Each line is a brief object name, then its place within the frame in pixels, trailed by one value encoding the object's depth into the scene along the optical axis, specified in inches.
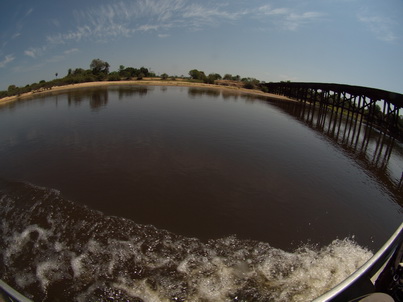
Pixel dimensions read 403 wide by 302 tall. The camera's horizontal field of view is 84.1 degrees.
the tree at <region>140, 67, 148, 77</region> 3209.4
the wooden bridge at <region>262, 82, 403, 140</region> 731.4
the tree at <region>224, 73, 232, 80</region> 3892.7
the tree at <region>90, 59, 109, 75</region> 3225.6
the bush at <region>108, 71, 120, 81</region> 2662.4
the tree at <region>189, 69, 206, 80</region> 3376.5
